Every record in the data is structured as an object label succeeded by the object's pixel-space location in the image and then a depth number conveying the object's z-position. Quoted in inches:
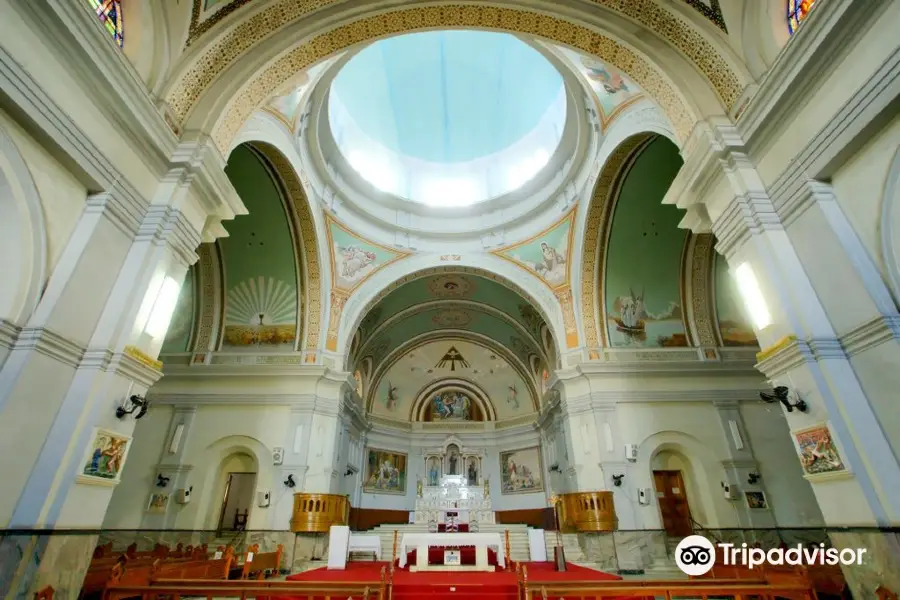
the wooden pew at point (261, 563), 308.2
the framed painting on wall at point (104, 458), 152.2
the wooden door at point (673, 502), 416.8
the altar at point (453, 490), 598.5
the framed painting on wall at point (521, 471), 699.4
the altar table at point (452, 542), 319.3
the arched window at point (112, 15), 191.0
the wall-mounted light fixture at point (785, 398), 161.0
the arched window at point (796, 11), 191.3
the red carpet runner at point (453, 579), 238.1
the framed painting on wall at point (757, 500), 389.7
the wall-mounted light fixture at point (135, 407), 166.9
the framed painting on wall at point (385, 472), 691.4
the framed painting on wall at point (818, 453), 147.6
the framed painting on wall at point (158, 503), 395.9
